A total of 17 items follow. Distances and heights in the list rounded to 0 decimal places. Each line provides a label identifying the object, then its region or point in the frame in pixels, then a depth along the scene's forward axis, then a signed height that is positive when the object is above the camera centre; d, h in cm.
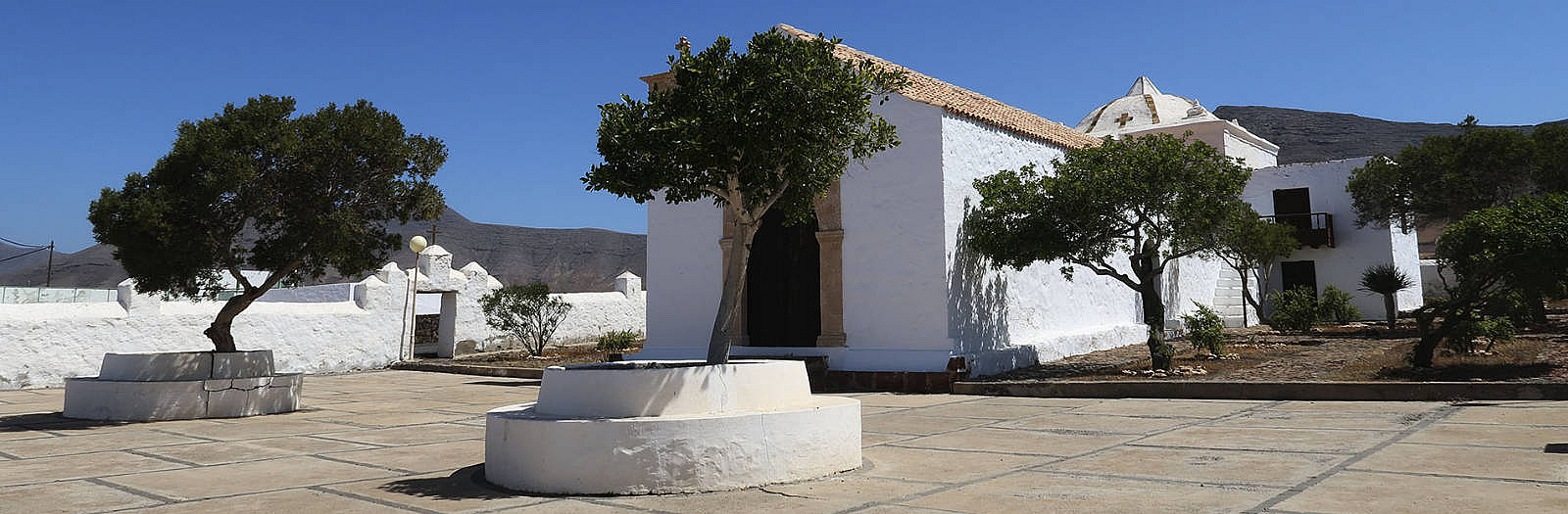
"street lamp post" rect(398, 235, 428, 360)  1797 +71
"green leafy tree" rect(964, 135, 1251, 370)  1085 +173
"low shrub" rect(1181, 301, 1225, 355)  1188 +27
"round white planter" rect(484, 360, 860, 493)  462 -41
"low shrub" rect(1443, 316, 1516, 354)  995 +23
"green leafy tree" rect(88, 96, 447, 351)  857 +148
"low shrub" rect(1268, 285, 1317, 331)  1602 +66
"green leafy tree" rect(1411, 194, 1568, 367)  856 +90
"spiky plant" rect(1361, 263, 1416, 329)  1697 +126
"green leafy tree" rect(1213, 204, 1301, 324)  1684 +209
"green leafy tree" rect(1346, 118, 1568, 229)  1597 +329
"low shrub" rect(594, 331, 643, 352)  1684 +21
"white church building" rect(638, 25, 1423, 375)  1163 +105
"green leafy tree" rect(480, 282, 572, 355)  1809 +79
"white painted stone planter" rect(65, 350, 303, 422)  879 -34
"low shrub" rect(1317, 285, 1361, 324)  1776 +89
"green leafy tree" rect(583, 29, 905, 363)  561 +136
